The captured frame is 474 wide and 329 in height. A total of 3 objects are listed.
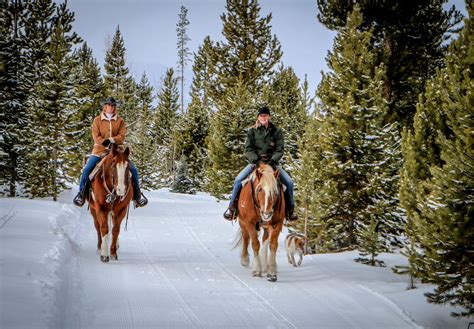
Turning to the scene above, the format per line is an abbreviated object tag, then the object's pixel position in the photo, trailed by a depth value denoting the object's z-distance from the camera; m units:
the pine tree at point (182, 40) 69.62
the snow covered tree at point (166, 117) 56.00
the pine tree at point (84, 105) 27.48
